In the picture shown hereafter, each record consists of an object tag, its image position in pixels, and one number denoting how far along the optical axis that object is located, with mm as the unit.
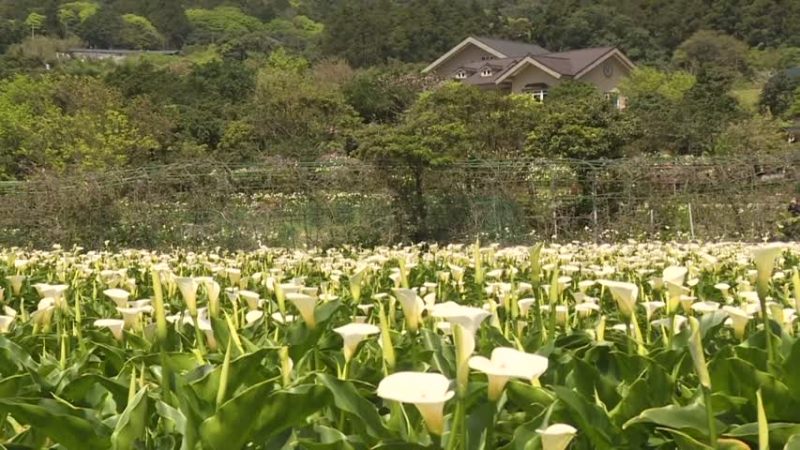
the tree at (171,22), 112250
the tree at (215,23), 112938
